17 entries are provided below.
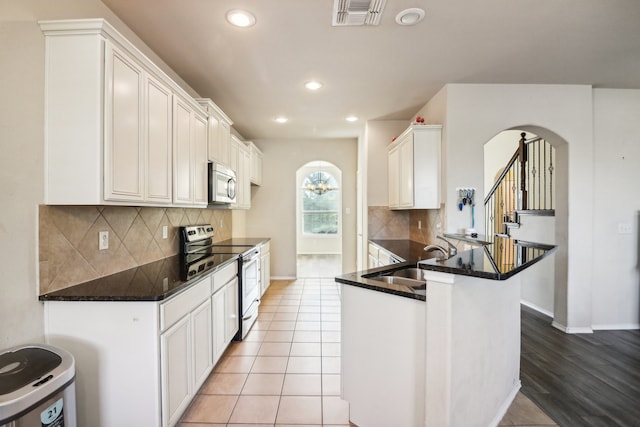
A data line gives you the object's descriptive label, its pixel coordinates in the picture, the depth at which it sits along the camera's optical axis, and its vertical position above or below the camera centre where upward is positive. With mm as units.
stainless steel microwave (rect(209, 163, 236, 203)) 2750 +288
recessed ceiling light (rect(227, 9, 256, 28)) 1874 +1336
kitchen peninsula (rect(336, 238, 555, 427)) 1281 -682
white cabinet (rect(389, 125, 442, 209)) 3162 +528
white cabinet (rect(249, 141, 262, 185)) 4654 +839
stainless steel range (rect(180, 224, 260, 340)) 2789 -445
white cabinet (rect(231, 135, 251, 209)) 3674 +596
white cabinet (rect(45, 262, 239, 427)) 1440 -747
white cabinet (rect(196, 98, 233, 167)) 2734 +824
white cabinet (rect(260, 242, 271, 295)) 4039 -860
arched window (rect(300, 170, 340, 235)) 8844 +143
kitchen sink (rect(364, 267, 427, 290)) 1848 -474
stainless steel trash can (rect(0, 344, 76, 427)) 926 -627
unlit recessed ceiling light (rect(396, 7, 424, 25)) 1860 +1343
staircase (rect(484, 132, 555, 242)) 3728 +372
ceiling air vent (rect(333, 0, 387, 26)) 1741 +1309
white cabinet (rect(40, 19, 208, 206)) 1412 +509
